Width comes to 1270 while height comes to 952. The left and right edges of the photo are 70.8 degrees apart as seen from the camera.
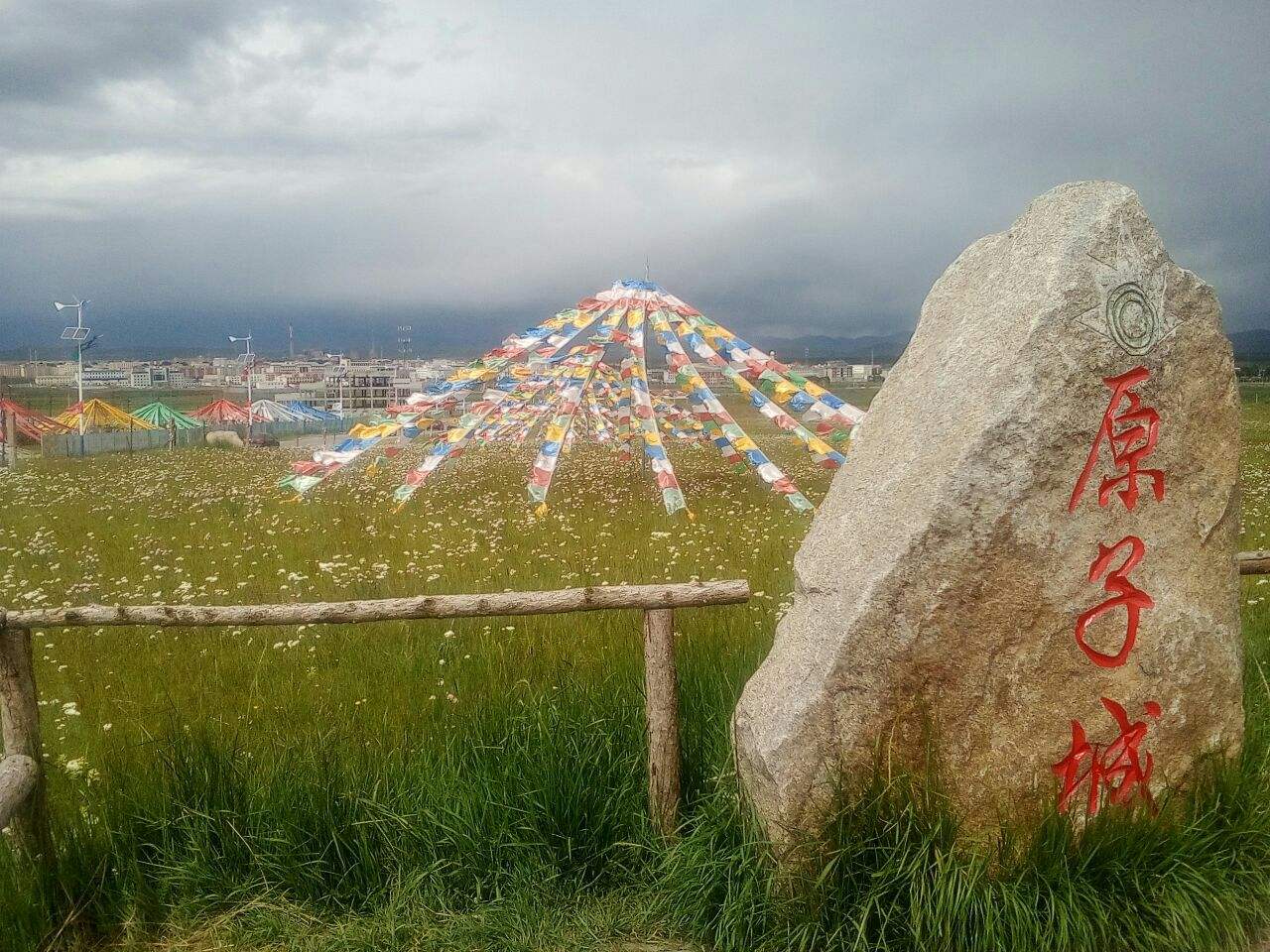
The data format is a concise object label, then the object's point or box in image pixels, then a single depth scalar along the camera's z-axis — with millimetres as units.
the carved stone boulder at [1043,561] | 2473
